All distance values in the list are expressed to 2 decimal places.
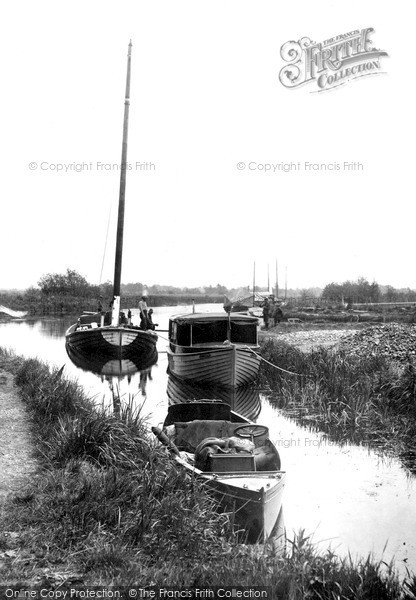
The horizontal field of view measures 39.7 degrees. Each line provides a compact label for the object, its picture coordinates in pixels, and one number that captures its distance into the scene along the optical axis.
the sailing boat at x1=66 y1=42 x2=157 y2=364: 25.50
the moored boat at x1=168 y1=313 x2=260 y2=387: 19.28
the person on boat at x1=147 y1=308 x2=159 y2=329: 28.03
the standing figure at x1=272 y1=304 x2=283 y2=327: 40.66
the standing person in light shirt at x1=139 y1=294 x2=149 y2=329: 27.29
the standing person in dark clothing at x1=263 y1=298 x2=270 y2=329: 38.56
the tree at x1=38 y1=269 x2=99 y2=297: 68.75
